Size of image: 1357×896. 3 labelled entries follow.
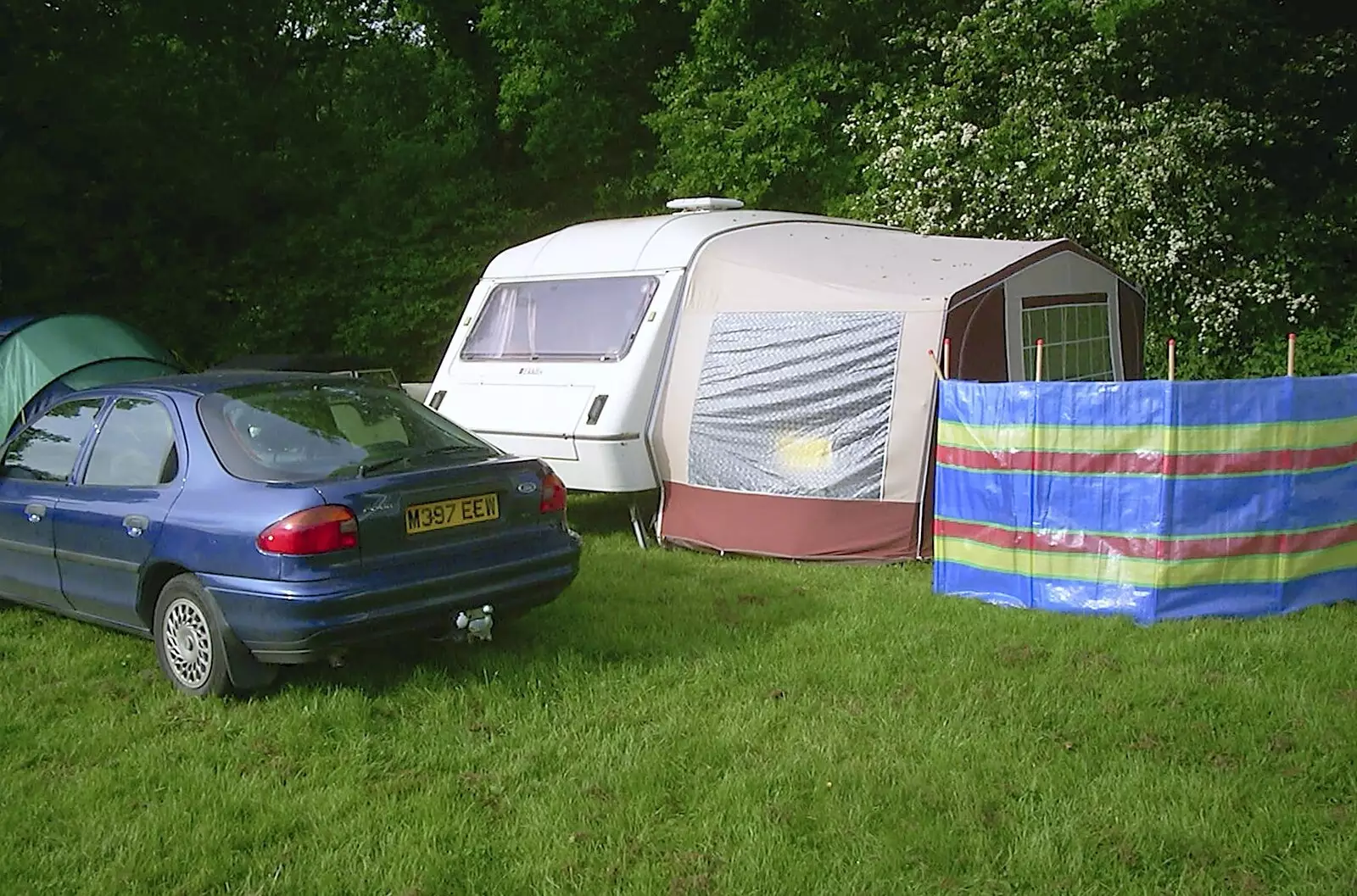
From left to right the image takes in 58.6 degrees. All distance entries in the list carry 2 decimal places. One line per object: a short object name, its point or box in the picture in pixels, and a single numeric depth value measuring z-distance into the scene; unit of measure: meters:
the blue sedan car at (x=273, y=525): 5.13
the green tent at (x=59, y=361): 11.72
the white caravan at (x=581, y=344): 8.99
